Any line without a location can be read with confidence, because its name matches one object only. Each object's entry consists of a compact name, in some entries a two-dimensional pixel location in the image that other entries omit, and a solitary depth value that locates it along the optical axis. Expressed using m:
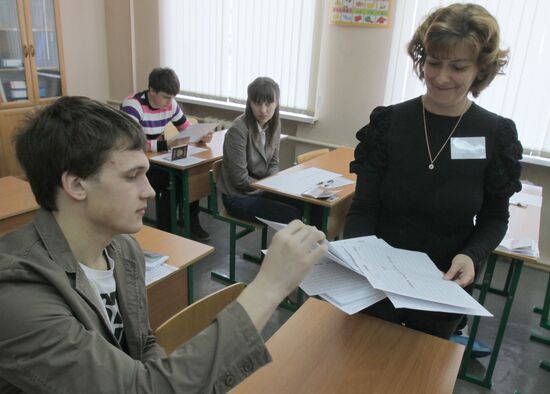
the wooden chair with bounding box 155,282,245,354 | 1.17
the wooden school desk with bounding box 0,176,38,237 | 2.19
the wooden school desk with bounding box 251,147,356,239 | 2.51
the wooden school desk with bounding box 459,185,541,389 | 2.07
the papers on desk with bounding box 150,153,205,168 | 3.03
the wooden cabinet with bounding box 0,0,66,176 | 4.09
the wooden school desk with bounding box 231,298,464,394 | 1.03
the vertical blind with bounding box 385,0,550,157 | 3.20
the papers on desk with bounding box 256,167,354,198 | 2.59
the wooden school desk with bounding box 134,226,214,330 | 1.76
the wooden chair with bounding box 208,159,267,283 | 2.79
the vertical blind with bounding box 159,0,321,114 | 4.11
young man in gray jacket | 0.70
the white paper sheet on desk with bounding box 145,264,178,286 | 1.57
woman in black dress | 1.22
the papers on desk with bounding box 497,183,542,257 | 2.02
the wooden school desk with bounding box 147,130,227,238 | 3.11
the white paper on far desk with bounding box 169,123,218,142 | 3.40
